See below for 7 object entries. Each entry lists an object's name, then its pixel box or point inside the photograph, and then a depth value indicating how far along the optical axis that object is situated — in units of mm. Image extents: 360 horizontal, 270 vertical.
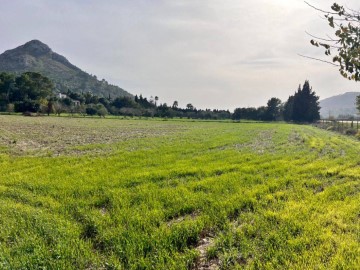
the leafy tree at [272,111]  113688
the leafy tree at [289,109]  106612
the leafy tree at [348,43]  2707
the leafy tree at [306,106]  98750
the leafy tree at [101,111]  104688
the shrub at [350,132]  36000
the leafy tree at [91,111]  107925
